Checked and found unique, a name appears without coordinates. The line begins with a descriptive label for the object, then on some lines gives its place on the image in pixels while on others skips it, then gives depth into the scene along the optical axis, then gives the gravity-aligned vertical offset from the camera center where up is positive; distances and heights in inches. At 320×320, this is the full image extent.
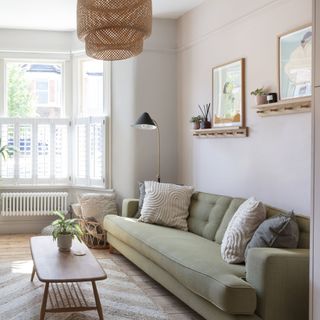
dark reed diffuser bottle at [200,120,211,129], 215.6 +11.9
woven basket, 237.6 -38.3
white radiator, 267.1 -26.7
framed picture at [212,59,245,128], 187.8 +22.4
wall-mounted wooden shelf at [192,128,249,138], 186.2 +7.7
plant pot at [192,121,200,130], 221.6 +11.8
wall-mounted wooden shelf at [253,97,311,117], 146.6 +13.8
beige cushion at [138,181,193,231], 198.1 -21.1
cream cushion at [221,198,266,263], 139.9 -22.2
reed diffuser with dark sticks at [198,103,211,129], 215.9 +14.5
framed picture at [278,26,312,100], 146.6 +26.4
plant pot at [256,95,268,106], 167.2 +17.3
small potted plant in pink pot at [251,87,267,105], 167.3 +18.5
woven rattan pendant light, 128.6 +32.7
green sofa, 116.1 -30.3
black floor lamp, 224.8 +12.8
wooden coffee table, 133.1 -31.9
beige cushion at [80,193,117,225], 242.5 -25.6
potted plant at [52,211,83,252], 160.7 -25.4
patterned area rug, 143.3 -45.2
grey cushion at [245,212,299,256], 128.0 -20.7
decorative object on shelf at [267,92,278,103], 161.9 +17.5
